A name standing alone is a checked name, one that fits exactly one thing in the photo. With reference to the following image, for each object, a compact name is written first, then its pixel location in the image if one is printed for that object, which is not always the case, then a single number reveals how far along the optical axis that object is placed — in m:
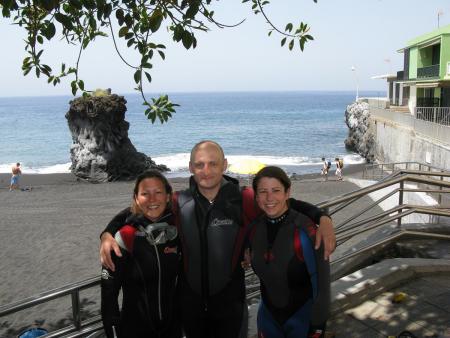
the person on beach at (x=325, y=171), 30.73
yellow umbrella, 23.12
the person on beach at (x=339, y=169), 30.44
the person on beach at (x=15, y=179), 28.54
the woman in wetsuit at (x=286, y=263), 2.75
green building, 31.34
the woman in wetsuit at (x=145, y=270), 2.76
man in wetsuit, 2.88
